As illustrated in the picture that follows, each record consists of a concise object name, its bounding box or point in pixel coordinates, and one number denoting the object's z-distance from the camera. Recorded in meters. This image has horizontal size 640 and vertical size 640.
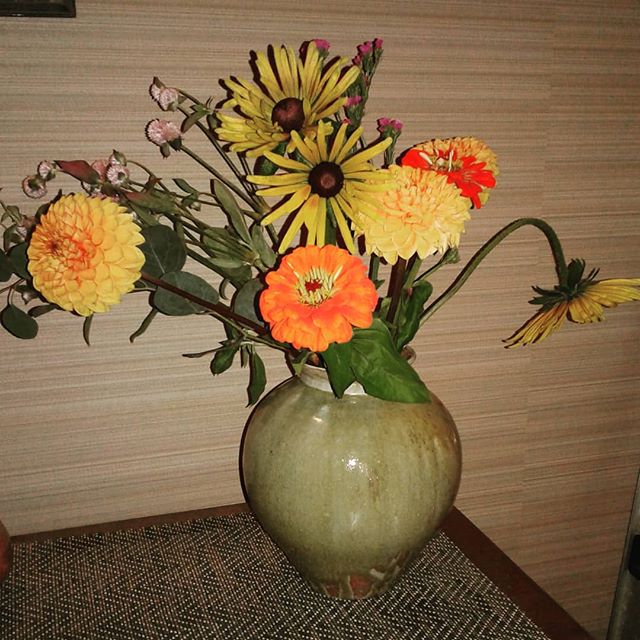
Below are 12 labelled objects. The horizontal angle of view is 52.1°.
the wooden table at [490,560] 0.71
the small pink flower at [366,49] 0.62
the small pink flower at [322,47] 0.62
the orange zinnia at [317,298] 0.56
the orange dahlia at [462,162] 0.64
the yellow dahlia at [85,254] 0.56
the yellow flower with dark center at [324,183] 0.57
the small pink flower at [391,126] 0.65
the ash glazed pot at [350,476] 0.63
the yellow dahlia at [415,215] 0.58
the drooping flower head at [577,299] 0.66
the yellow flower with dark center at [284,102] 0.59
